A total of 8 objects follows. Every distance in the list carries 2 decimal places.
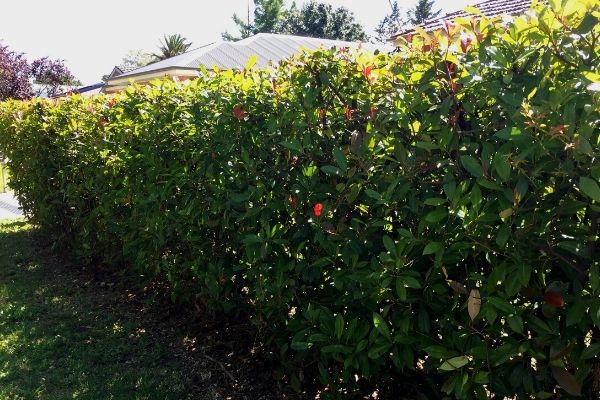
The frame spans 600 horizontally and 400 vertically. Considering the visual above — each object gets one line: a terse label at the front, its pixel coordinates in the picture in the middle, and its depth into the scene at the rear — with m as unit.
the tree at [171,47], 45.47
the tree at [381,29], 62.91
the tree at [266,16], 64.75
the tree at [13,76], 22.09
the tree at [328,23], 57.38
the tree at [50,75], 26.12
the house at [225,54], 18.89
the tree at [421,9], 65.57
